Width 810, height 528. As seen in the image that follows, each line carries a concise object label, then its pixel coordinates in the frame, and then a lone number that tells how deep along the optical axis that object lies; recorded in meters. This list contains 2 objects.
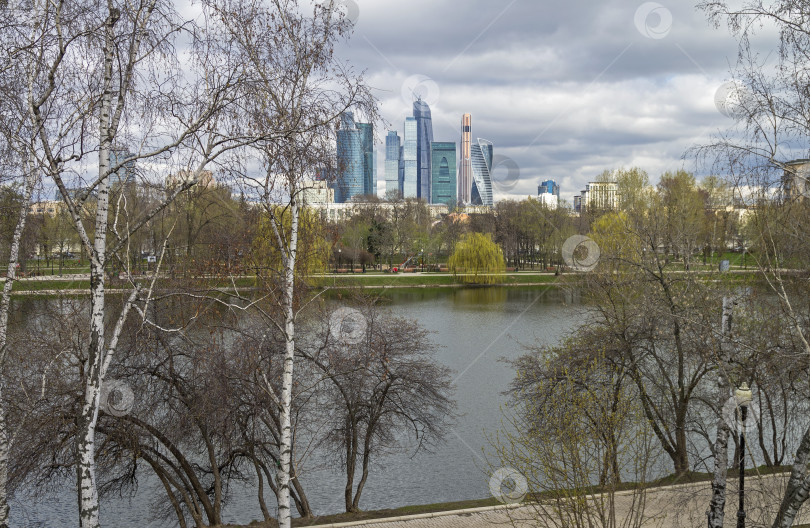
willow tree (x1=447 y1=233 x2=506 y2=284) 68.12
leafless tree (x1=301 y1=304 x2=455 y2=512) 15.45
